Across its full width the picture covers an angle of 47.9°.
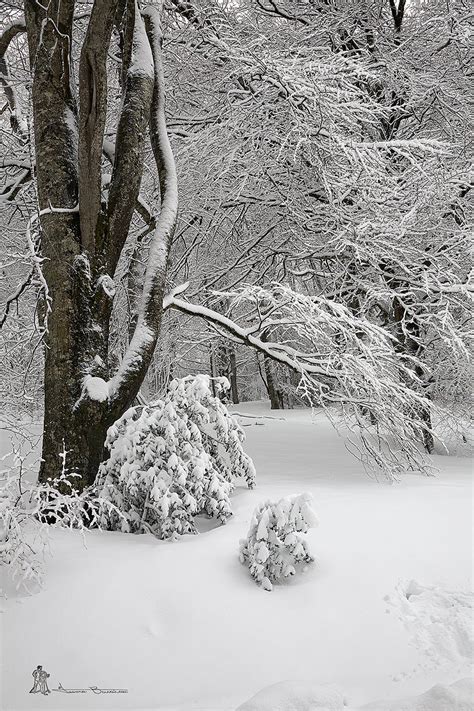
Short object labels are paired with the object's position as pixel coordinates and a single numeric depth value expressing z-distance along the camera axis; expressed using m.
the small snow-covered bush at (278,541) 2.90
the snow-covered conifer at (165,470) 3.41
